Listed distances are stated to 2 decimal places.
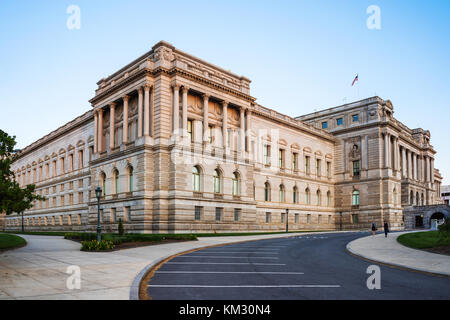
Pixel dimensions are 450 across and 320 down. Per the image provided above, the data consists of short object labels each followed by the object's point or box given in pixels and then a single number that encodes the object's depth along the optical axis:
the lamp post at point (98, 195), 26.98
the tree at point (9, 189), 16.75
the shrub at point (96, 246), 25.06
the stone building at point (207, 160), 45.06
